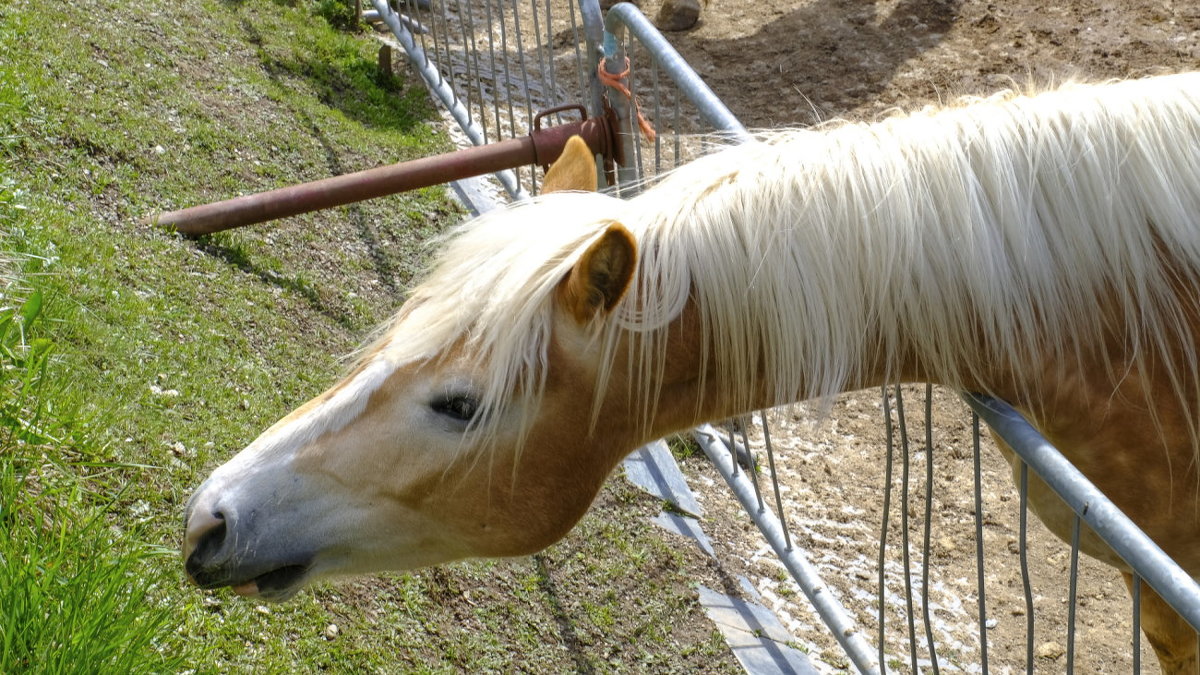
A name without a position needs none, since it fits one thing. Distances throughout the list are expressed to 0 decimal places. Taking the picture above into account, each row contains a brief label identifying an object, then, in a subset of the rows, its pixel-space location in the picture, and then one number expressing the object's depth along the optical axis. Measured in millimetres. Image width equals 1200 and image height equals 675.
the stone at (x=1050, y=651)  3865
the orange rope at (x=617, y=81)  3811
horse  2121
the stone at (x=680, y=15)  8672
